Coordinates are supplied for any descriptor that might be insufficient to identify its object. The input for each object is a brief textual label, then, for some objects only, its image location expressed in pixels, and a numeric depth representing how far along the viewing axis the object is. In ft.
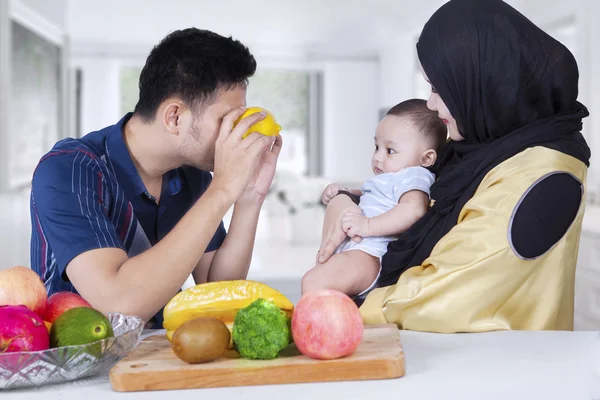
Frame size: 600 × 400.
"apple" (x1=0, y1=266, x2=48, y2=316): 3.71
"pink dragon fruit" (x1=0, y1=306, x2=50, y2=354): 3.29
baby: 5.57
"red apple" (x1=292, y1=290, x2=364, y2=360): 3.45
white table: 3.28
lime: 3.44
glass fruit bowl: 3.26
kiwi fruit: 3.43
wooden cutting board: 3.38
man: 4.94
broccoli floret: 3.53
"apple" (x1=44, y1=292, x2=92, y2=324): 3.88
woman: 4.59
